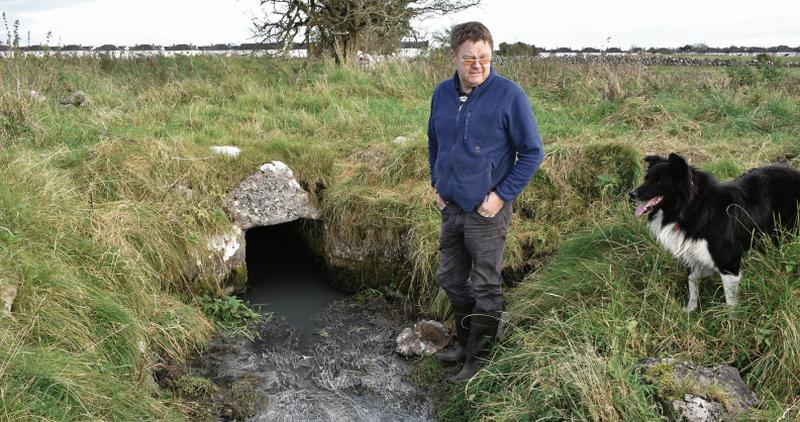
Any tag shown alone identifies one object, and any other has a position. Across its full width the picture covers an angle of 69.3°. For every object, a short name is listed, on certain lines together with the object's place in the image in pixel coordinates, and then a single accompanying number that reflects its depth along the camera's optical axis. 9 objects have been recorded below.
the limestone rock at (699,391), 3.10
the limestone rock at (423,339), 5.00
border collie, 3.78
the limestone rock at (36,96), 8.06
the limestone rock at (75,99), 8.75
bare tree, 12.84
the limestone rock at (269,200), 6.41
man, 3.53
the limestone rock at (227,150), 6.72
